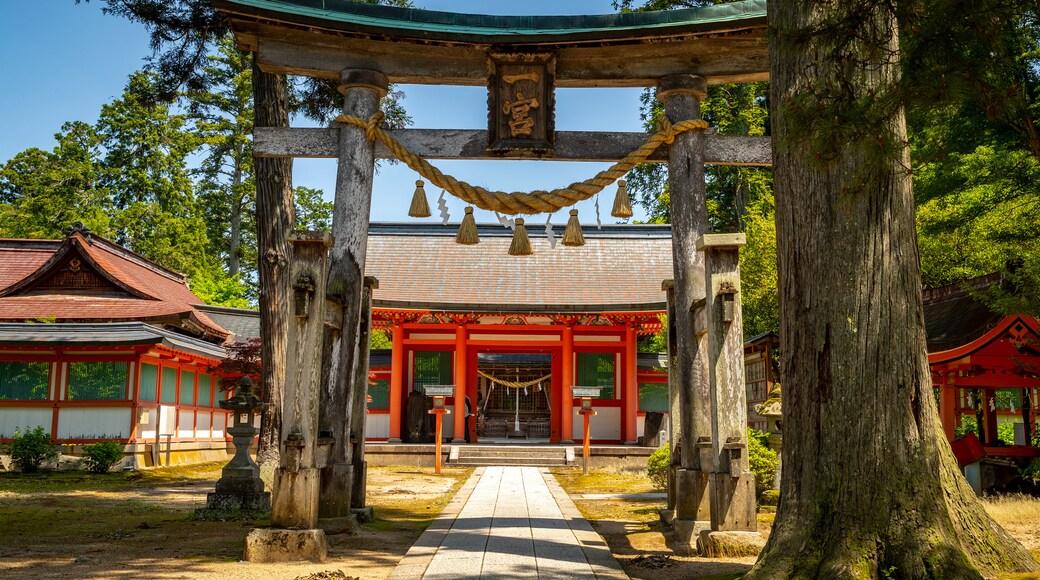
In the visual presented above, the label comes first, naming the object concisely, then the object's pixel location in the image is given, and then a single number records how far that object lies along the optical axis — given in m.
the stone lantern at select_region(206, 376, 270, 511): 8.27
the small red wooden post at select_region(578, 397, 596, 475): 15.19
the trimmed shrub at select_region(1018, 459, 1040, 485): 8.94
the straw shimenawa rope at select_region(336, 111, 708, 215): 6.90
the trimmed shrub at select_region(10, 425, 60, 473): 14.64
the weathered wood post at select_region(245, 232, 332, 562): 5.45
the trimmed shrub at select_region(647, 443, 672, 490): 10.58
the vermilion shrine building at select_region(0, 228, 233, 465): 16.06
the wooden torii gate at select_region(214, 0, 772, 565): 6.77
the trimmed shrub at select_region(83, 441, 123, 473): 14.75
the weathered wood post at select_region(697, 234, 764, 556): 5.76
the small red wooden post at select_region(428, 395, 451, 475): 15.28
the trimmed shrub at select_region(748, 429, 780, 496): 9.26
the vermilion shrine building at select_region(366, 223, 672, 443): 18.59
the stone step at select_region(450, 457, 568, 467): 16.42
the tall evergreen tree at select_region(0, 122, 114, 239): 28.83
